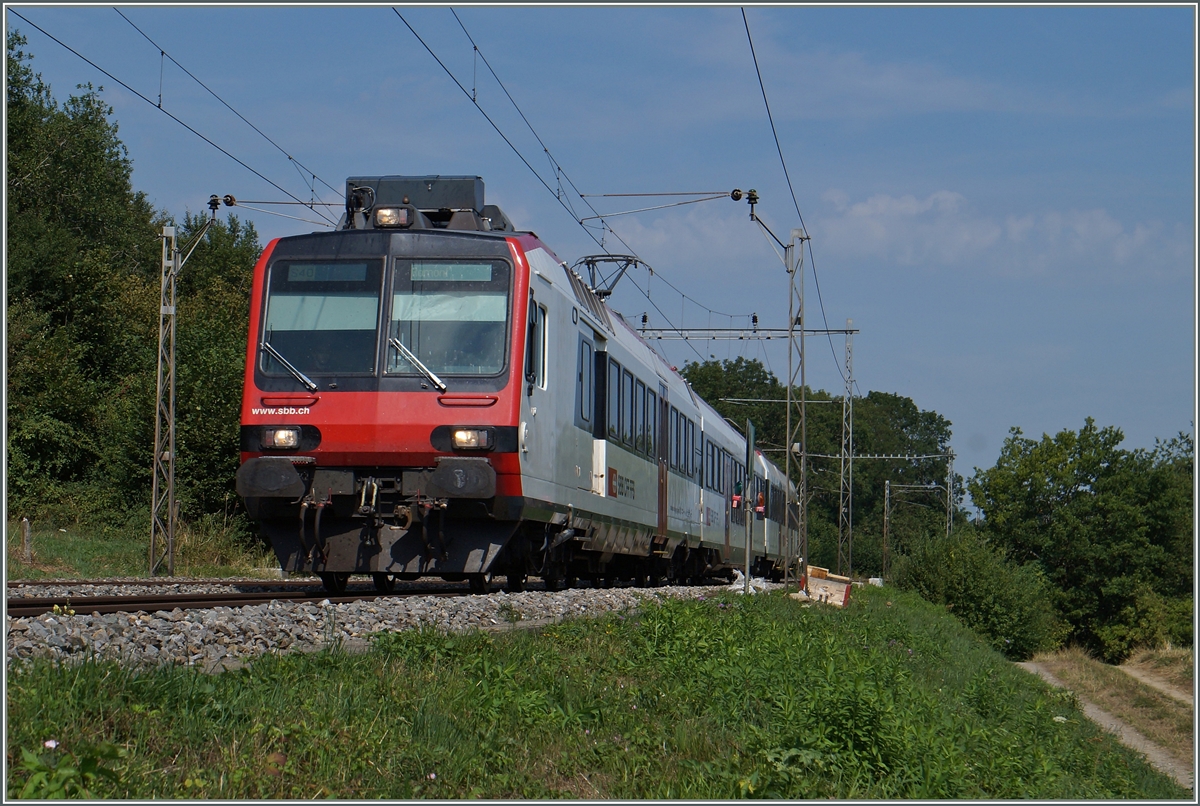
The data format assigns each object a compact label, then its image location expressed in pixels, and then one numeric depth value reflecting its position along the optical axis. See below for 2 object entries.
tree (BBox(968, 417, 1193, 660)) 70.69
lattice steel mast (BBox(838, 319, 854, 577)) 42.31
